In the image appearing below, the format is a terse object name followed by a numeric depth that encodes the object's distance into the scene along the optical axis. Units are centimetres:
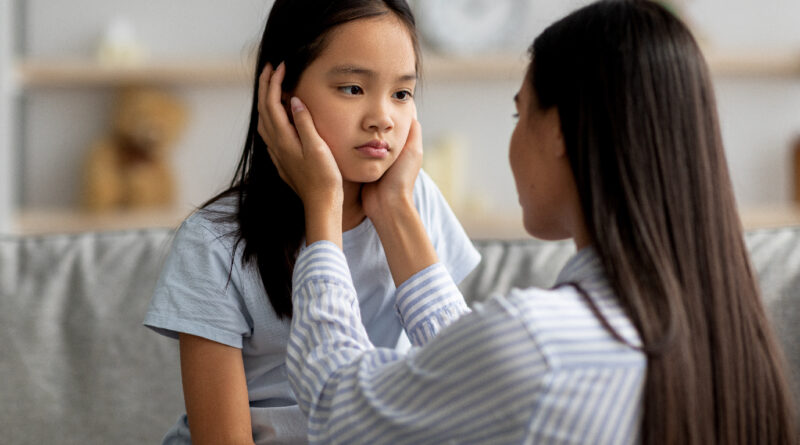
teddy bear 316
